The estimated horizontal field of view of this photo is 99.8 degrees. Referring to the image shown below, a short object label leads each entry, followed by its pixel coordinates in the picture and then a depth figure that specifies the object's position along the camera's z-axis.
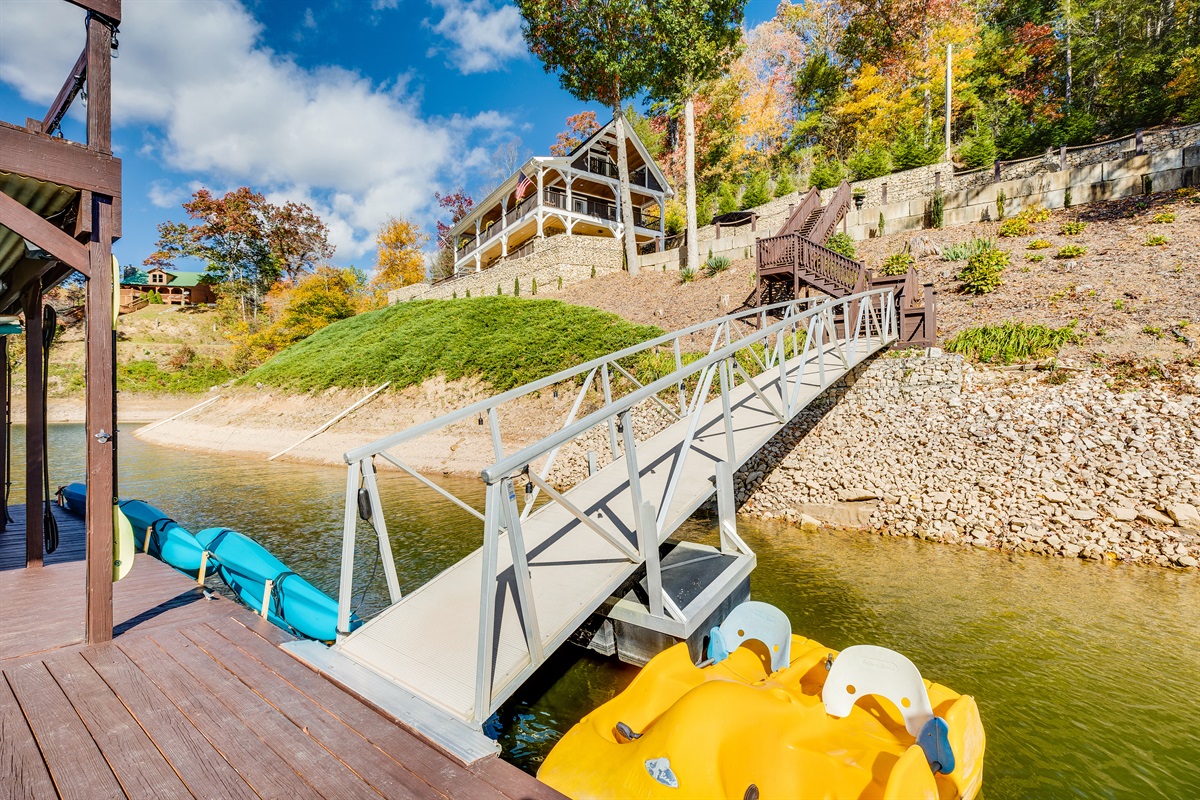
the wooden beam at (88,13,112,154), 3.28
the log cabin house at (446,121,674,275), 28.11
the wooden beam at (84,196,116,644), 3.32
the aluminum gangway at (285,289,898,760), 2.91
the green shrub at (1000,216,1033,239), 14.38
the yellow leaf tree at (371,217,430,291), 41.31
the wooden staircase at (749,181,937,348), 10.45
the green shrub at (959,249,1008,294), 12.28
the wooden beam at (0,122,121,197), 3.04
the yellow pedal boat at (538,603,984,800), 2.49
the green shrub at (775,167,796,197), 25.53
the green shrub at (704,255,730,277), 20.22
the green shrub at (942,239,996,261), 13.23
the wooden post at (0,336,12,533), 5.63
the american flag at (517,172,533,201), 29.17
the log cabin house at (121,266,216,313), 45.75
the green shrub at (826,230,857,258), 17.28
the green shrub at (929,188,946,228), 17.09
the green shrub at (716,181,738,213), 27.09
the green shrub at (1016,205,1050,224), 14.72
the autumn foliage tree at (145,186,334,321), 40.41
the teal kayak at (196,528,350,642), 4.24
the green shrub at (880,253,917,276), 15.12
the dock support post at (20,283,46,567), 4.62
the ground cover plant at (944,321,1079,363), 9.41
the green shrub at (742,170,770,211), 26.75
